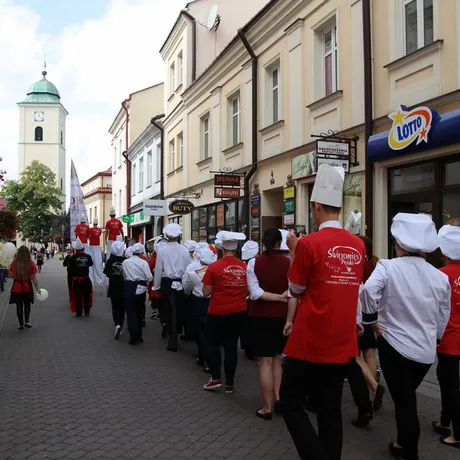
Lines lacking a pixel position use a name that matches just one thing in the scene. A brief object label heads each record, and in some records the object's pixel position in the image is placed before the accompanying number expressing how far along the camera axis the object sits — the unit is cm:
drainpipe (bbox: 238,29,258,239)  1572
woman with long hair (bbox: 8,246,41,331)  1052
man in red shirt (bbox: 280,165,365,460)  331
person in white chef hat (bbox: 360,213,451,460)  380
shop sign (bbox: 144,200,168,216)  2295
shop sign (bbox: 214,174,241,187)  1571
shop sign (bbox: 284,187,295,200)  1351
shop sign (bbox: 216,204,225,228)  1828
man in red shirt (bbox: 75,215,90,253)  1499
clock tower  9112
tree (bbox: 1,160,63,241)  7300
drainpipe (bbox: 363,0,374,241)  1041
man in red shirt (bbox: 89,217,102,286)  1593
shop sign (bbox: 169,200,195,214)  1952
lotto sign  868
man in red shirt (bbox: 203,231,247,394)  595
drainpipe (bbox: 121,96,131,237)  3556
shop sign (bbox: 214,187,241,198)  1580
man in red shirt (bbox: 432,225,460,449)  422
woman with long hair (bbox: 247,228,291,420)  510
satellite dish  2188
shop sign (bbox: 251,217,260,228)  1562
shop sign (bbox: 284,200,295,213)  1351
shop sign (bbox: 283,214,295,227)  1355
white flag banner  1618
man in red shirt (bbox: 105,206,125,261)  1584
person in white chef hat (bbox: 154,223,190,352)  845
